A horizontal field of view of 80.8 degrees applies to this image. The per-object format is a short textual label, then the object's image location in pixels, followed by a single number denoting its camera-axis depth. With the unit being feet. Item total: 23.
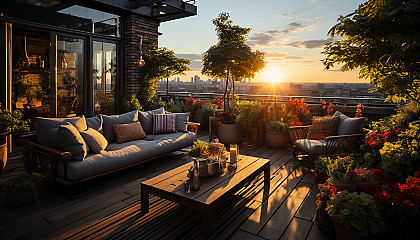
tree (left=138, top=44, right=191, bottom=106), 21.52
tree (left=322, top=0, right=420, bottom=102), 5.59
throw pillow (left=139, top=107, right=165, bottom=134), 15.11
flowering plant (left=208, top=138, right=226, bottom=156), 9.30
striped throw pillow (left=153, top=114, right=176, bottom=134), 15.15
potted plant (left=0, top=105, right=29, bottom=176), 11.00
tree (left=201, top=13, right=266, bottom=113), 17.17
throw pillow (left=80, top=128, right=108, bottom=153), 10.91
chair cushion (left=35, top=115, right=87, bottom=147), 10.61
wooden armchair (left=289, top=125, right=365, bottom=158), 12.81
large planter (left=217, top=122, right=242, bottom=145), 18.33
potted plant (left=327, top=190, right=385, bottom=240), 5.54
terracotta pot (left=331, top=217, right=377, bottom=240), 5.74
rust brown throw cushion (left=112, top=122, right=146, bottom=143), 13.09
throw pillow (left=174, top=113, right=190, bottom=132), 15.98
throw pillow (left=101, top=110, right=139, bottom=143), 13.19
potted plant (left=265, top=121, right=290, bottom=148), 17.47
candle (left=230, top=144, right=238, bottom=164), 10.09
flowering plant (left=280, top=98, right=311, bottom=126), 18.89
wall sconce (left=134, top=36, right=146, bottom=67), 21.17
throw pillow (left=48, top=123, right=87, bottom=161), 9.83
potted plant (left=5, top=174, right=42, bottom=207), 8.54
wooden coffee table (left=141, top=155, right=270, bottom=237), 6.95
